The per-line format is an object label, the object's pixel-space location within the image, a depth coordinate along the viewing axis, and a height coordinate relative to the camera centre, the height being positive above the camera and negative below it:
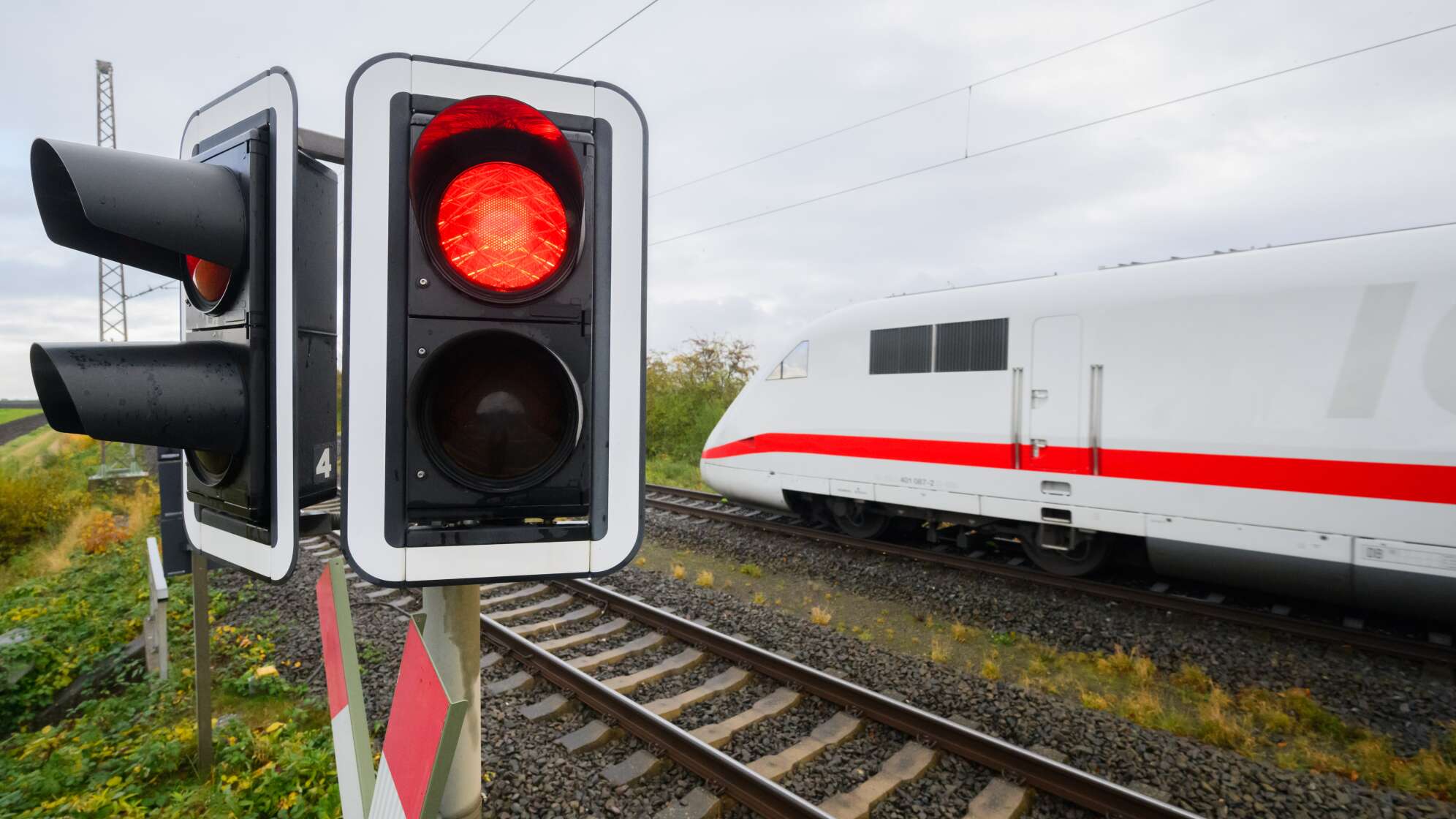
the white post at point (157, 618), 4.72 -1.66
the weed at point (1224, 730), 4.86 -2.32
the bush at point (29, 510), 12.29 -2.21
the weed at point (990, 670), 5.90 -2.29
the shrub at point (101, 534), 10.47 -2.25
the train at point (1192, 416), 5.71 -0.13
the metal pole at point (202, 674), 3.96 -1.64
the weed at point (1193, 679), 5.71 -2.29
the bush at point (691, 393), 20.95 +0.13
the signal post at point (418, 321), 1.17 +0.13
